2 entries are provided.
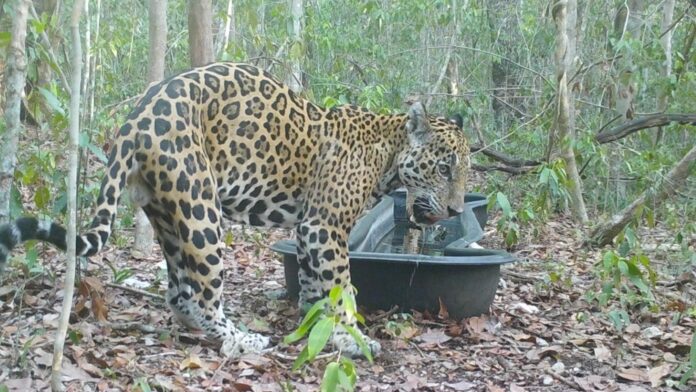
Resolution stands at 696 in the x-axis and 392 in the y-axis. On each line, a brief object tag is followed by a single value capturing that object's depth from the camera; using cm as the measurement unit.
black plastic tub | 559
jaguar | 465
